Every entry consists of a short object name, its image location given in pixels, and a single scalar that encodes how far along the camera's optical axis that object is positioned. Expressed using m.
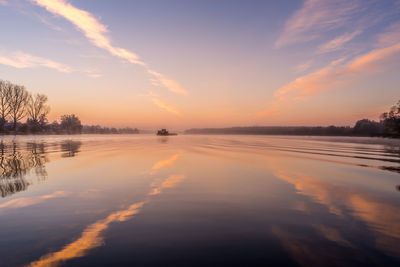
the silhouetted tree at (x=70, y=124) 133.50
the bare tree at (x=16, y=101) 76.81
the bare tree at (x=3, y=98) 73.38
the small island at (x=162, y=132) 120.44
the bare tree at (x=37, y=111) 90.44
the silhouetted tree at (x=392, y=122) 62.66
